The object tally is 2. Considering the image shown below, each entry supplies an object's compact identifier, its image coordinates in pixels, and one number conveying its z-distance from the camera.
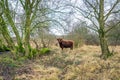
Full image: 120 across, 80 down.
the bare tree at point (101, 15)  13.58
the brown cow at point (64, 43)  19.16
